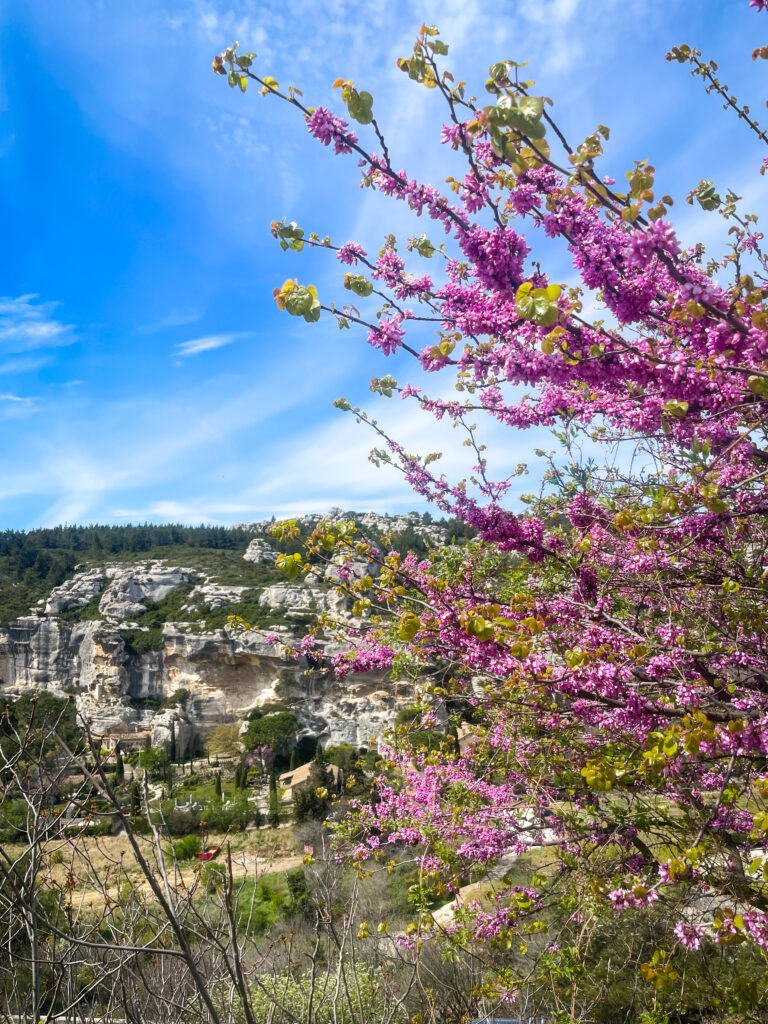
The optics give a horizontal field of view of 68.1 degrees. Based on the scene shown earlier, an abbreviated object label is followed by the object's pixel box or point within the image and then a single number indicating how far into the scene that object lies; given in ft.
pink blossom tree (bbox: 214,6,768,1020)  6.73
